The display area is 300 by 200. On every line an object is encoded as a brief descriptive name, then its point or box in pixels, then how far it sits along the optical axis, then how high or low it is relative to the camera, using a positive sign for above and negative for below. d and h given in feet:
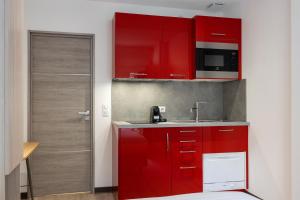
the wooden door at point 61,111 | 11.46 -0.56
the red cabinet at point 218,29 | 11.48 +3.14
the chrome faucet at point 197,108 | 12.87 -0.46
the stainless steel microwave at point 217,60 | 11.52 +1.75
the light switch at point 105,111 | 11.72 -0.56
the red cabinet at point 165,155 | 10.03 -2.27
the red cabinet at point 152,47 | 10.91 +2.26
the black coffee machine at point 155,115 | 11.74 -0.74
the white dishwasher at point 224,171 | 10.97 -3.12
